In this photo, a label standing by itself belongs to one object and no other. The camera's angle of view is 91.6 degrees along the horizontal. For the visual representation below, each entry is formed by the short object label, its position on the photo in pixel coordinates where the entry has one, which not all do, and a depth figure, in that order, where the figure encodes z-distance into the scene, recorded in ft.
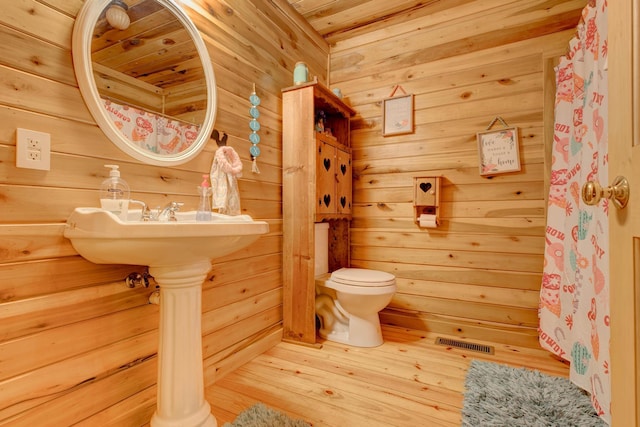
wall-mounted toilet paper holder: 7.16
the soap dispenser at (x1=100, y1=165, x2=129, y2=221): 3.54
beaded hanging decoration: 6.08
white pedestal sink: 3.09
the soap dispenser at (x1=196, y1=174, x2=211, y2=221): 4.33
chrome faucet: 4.01
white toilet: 6.29
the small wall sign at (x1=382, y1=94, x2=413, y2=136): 7.73
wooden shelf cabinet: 6.63
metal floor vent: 6.47
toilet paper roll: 7.25
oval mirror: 3.63
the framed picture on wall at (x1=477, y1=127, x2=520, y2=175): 6.72
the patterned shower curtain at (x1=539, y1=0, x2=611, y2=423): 4.00
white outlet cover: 3.06
